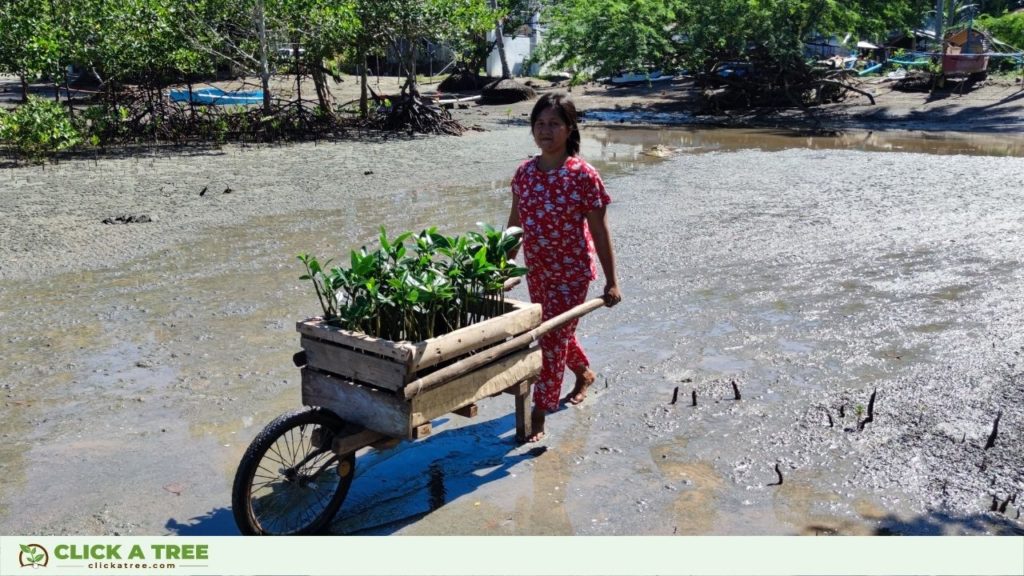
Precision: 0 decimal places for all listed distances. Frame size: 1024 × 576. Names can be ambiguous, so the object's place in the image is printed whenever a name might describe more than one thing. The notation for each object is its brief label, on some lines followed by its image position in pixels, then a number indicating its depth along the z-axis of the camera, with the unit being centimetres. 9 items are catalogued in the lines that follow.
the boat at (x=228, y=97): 2255
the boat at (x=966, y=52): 2484
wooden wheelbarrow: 345
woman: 433
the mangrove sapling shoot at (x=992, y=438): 436
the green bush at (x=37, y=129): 1370
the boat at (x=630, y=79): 3198
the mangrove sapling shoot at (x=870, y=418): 467
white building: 3838
